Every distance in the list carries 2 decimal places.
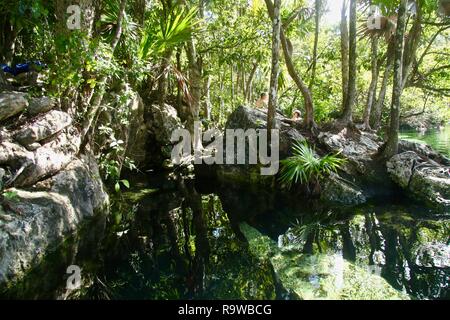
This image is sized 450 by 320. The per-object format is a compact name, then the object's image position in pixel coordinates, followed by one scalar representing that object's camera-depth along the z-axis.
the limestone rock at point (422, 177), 7.10
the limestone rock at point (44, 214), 4.11
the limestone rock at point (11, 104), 5.18
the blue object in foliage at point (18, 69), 6.49
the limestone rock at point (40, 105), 5.67
